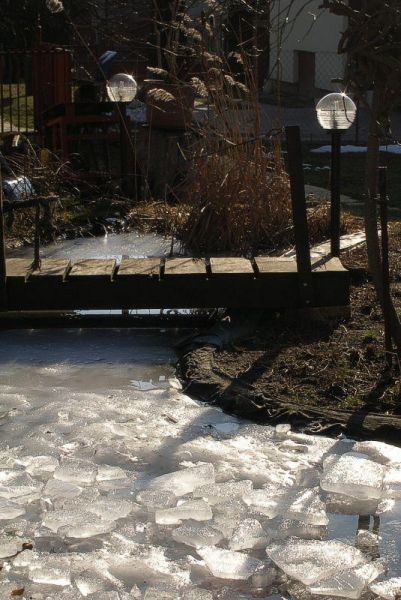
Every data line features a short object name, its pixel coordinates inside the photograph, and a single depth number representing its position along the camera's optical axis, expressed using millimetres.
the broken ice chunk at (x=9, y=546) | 3198
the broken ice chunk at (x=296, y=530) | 3350
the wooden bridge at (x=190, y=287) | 5551
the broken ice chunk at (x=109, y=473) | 3781
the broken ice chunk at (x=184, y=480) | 3682
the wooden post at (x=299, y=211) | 5500
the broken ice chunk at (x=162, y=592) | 2951
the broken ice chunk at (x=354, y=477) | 3648
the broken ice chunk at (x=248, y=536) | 3275
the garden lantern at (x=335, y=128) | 6250
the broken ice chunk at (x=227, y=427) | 4270
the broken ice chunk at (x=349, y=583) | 2950
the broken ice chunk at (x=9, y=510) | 3447
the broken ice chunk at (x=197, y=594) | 2938
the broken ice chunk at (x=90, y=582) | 2977
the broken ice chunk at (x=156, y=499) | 3551
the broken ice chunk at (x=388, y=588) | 2936
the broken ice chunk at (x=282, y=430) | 4219
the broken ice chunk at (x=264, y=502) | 3527
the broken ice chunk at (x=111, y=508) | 3461
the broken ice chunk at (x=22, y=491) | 3592
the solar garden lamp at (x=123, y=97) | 9320
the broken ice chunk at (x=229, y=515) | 3393
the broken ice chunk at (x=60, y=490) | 3617
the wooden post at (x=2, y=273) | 5480
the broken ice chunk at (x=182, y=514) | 3445
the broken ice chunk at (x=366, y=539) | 3271
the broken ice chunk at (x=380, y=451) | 3936
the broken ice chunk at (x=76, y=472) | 3746
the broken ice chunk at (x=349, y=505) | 3543
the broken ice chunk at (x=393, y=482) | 3656
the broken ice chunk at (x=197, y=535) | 3281
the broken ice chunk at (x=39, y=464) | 3824
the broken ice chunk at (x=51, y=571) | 3037
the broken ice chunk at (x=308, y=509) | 3459
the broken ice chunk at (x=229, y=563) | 3086
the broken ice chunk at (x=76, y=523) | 3336
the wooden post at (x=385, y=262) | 4605
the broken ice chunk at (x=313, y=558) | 3061
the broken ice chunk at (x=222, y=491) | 3617
